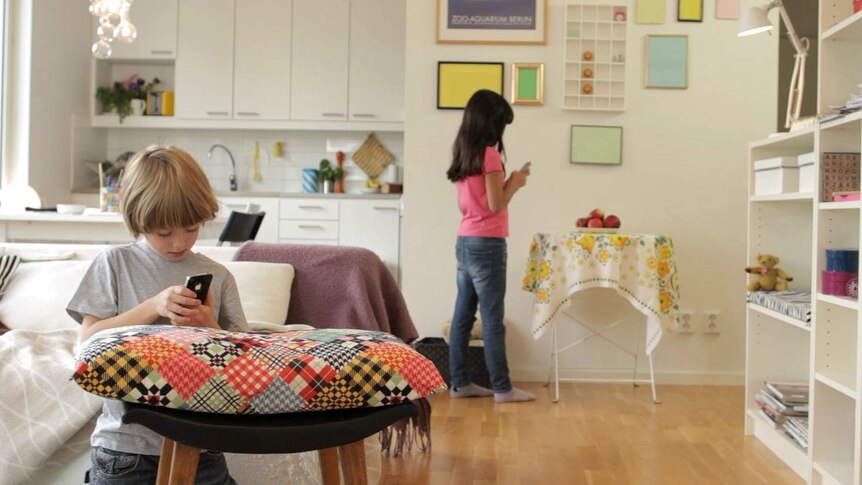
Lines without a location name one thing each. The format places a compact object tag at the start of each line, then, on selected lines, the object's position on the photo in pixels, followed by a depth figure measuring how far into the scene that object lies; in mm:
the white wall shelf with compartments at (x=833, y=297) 2683
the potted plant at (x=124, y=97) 6656
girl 3908
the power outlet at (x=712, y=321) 4555
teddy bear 3355
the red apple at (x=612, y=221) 4246
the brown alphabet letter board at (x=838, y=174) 2730
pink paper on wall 4508
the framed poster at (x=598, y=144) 4559
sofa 1977
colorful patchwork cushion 962
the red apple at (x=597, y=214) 4301
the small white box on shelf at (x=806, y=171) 2968
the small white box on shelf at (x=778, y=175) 3160
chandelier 4527
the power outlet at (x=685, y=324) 4555
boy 1352
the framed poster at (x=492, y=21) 4551
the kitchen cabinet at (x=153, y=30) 6516
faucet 6766
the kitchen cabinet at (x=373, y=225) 6328
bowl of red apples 4247
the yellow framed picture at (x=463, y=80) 4566
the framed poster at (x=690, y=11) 4508
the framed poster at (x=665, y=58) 4535
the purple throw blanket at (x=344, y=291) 2564
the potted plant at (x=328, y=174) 6651
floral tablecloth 4016
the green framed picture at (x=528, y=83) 4555
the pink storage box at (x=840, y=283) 2601
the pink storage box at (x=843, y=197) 2549
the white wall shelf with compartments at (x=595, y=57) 4543
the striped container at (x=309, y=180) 6680
